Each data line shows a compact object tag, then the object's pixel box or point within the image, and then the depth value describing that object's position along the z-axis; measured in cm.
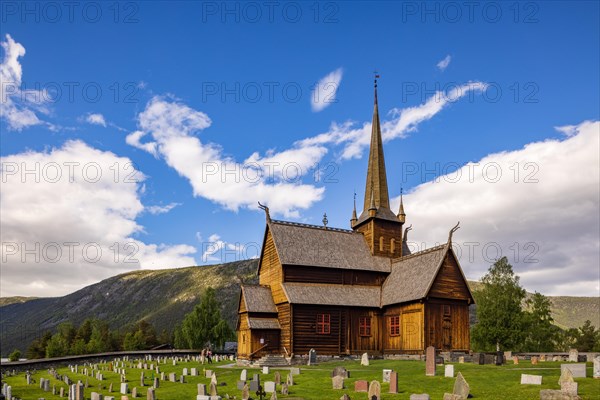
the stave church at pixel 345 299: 4019
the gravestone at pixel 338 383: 2344
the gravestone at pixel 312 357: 3819
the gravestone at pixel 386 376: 2441
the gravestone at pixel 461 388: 1936
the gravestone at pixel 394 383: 2178
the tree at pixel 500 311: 5966
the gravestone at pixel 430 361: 2631
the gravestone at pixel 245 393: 2067
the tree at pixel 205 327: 6838
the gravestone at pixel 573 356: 3278
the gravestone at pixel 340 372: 2573
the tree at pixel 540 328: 6756
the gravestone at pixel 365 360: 3444
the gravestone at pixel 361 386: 2202
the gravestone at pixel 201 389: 2208
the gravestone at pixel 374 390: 2009
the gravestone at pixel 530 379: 2158
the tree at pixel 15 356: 6488
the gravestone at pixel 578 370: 2274
